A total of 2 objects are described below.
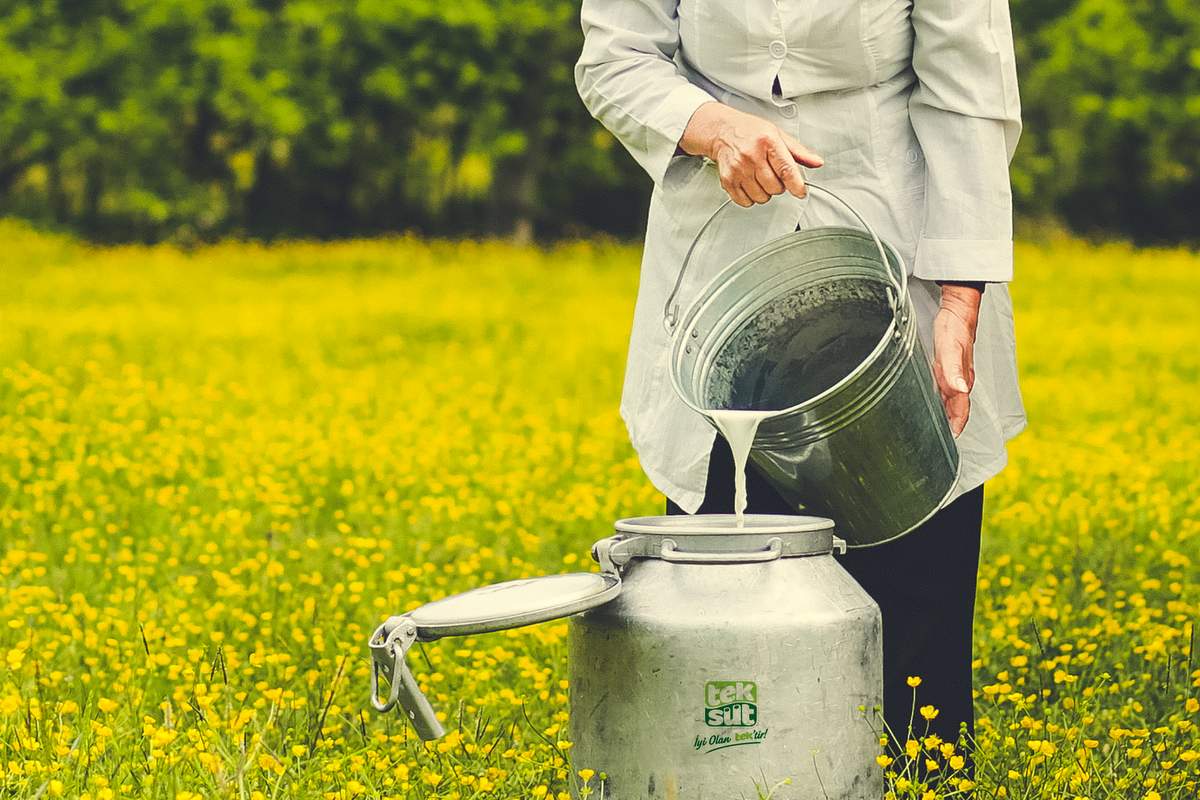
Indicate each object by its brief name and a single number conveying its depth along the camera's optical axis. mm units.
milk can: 4300
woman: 5037
